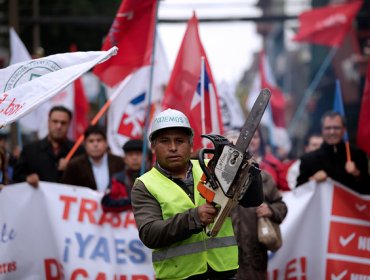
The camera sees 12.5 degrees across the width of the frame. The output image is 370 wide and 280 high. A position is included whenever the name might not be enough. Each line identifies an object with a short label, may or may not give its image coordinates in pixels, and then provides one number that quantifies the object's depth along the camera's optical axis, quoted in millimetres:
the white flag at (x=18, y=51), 21462
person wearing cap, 14922
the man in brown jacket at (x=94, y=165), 15919
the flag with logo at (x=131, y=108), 18562
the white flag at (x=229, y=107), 23075
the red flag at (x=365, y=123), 15209
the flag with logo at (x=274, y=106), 32201
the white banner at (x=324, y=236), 15013
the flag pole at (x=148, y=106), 14784
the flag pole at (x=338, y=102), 16901
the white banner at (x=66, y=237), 14832
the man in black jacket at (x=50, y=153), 16448
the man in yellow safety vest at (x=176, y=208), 9183
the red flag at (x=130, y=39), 16704
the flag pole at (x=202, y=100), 14733
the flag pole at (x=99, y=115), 16840
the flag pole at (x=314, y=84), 26144
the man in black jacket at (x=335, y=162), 15126
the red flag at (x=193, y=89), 14907
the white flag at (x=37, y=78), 9893
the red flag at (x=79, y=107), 24540
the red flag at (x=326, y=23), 25963
